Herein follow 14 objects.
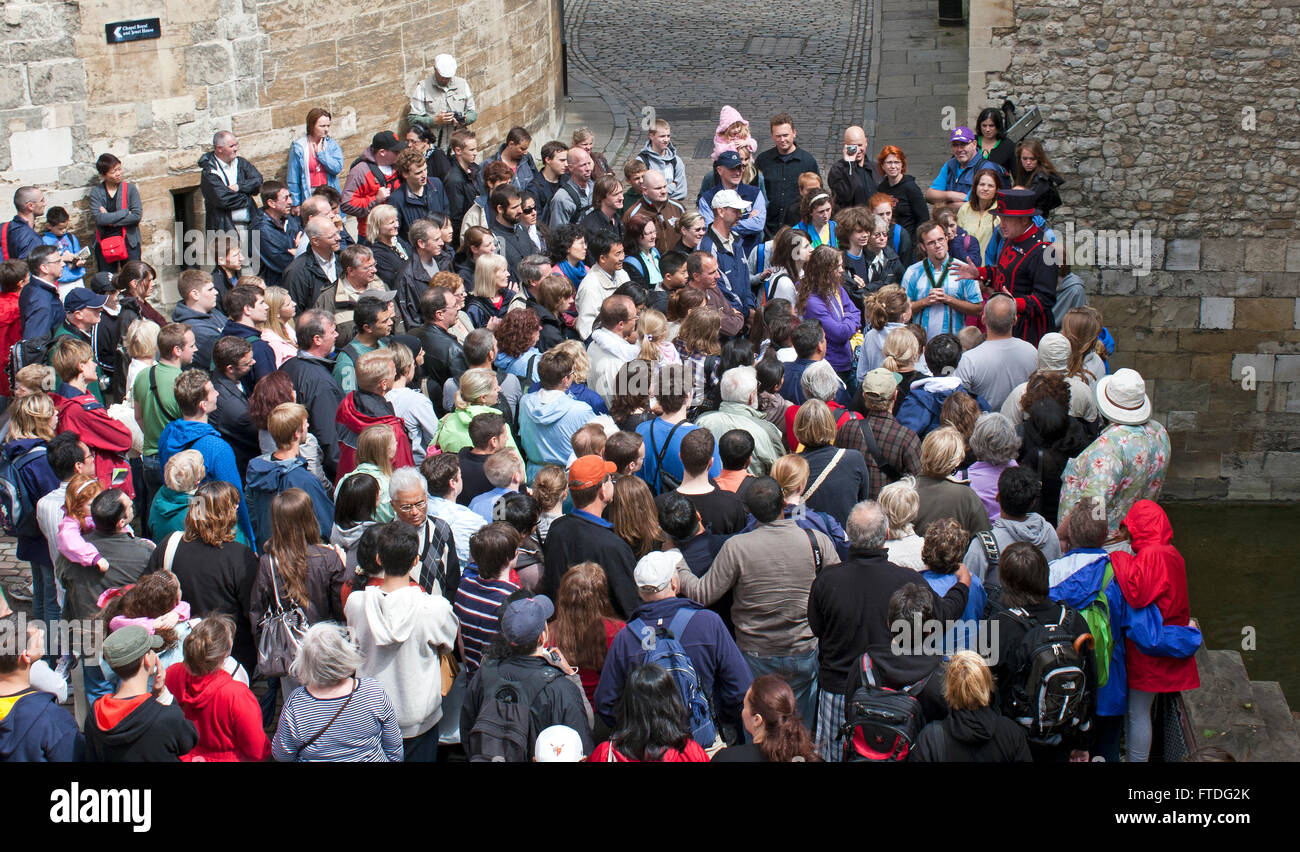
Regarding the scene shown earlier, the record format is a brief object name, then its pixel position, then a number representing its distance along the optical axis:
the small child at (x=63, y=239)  10.71
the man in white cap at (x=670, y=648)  5.61
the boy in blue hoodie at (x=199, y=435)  7.18
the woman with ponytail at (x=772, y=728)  4.85
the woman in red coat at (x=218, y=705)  5.42
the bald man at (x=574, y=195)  11.45
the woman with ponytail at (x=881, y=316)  8.90
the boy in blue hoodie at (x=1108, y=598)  6.24
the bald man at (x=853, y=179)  11.88
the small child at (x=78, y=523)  6.58
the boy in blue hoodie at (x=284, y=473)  6.93
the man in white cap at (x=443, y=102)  14.05
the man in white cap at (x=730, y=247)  9.96
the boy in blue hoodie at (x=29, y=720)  5.23
